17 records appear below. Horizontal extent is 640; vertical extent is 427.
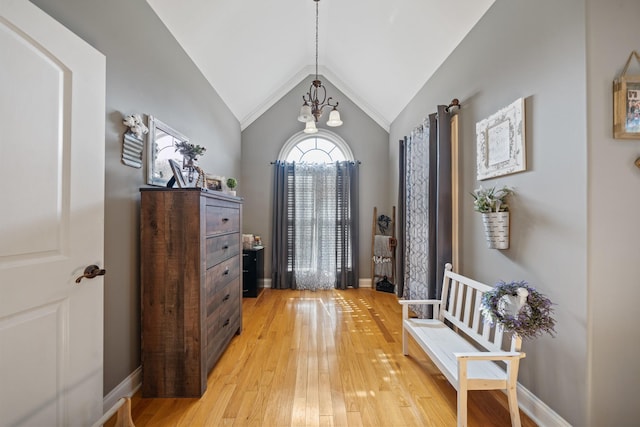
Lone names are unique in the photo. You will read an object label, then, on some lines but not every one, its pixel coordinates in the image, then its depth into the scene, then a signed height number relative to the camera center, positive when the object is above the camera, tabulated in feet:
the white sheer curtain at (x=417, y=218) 9.35 -0.06
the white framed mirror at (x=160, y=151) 6.45 +1.70
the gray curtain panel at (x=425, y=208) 8.05 +0.30
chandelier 9.87 +4.04
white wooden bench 4.57 -2.87
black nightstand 12.85 -2.80
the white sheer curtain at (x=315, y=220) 14.51 -0.22
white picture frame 5.39 +1.67
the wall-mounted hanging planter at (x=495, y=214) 5.64 +0.06
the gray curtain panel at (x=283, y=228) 14.44 -0.67
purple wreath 4.33 -1.65
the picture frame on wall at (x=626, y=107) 4.06 +1.70
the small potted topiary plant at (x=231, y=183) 9.92 +1.22
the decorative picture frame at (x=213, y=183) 8.53 +1.07
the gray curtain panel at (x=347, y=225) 14.48 -0.49
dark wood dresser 5.66 -1.64
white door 3.08 -0.07
